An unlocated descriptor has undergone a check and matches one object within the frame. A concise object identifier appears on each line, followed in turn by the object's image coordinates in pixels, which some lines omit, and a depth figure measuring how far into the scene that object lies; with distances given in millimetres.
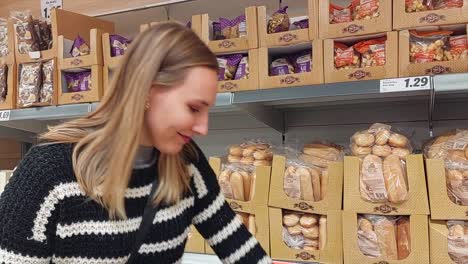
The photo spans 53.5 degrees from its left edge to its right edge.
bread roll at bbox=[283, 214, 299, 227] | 1510
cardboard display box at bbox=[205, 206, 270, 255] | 1530
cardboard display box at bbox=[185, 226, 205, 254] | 1632
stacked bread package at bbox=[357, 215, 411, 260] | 1365
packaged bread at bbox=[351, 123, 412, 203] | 1347
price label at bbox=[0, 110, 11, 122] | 2010
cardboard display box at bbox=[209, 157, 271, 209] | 1544
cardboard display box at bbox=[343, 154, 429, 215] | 1325
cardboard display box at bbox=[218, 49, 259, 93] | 1612
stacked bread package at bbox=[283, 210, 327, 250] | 1486
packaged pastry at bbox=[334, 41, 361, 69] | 1484
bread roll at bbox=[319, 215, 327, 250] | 1461
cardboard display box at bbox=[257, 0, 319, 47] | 1523
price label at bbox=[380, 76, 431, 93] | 1316
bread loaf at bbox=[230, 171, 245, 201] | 1605
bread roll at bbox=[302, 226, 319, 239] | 1487
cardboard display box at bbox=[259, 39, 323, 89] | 1508
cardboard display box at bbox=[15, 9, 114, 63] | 2010
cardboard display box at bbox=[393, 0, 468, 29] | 1332
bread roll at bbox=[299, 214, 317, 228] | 1487
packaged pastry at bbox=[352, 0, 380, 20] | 1457
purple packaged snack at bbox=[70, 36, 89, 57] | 1958
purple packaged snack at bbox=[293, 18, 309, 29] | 1619
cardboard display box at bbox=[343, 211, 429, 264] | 1314
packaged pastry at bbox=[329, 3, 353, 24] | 1522
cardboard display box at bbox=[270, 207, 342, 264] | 1421
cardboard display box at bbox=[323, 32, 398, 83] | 1405
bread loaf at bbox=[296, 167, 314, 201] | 1492
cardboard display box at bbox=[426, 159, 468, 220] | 1291
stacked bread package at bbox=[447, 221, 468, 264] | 1271
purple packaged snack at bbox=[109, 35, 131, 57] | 1891
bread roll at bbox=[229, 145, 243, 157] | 1746
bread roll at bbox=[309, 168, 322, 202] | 1507
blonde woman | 933
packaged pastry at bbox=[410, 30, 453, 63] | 1384
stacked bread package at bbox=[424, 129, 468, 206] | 1308
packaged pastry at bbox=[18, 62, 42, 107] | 1988
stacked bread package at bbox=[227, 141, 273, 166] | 1696
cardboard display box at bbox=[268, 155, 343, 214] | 1438
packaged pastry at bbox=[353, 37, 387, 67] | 1444
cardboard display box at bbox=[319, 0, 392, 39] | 1422
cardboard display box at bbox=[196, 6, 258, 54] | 1622
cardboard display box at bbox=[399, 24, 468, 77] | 1328
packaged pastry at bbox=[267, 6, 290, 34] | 1629
